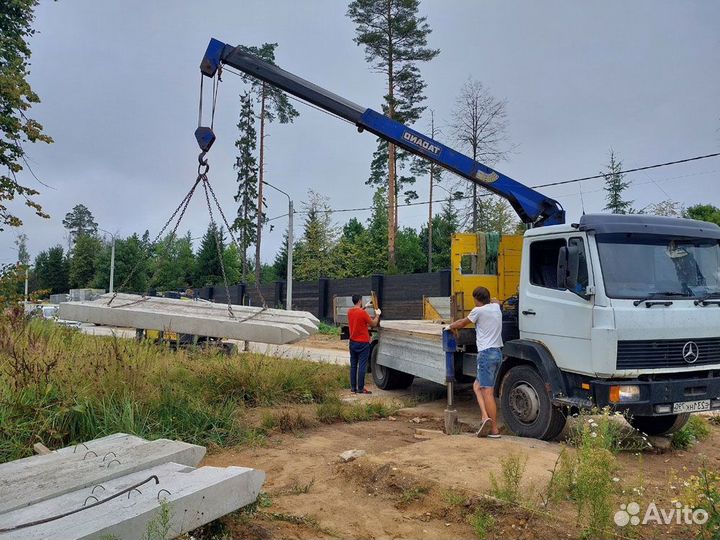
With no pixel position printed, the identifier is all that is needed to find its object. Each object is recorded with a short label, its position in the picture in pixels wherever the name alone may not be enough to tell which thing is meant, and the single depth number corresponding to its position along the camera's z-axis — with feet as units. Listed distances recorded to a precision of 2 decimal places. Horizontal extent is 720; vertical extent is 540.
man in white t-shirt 22.97
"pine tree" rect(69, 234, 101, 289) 187.73
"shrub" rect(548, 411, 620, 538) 12.25
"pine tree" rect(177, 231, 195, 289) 152.66
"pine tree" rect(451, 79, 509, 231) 87.66
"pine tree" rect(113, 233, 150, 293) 147.15
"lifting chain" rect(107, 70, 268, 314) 25.90
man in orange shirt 33.45
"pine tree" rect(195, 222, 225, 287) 142.20
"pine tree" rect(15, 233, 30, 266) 211.61
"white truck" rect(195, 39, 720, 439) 19.06
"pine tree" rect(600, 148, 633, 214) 91.56
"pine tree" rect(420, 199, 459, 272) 129.91
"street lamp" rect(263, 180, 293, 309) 77.43
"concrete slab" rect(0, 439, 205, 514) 12.29
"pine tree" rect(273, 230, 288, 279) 140.42
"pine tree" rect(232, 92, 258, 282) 107.96
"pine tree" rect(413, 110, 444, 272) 110.93
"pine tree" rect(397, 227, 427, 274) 127.44
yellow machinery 27.27
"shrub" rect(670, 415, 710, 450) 22.15
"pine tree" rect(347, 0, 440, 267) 87.10
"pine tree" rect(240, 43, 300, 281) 99.09
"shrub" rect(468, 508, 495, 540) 13.14
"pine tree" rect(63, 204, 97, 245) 301.84
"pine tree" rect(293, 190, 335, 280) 131.34
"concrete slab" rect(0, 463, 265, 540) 10.08
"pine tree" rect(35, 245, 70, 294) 198.59
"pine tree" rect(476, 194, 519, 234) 98.84
